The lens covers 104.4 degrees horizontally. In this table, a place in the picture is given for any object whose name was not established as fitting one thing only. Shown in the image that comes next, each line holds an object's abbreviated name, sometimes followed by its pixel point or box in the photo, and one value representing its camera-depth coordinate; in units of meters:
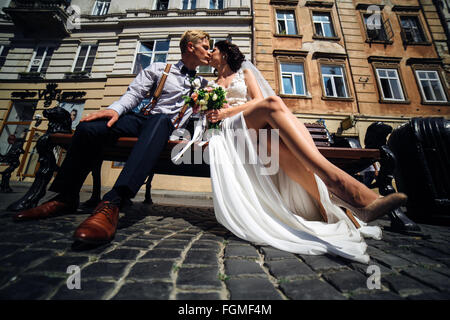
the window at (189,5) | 9.24
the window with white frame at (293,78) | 7.90
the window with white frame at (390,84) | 7.87
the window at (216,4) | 9.15
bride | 1.08
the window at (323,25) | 8.61
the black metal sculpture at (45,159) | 1.80
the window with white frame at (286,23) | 8.62
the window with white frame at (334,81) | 7.90
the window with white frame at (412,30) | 8.62
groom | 1.20
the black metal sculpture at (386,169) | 1.65
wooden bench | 1.78
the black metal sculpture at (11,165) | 4.58
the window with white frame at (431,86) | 7.88
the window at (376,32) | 8.61
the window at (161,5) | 9.47
